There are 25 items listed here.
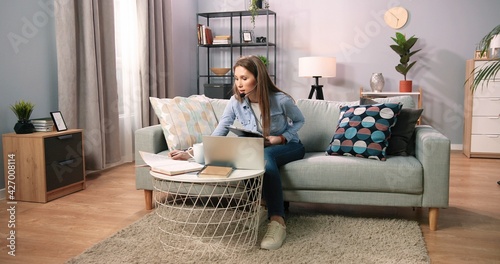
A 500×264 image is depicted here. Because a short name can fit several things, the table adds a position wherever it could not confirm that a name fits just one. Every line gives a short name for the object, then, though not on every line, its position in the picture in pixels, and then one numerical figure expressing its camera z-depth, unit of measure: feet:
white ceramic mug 6.94
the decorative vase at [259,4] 18.05
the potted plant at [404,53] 16.55
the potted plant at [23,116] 9.80
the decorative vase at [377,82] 17.08
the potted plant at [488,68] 8.45
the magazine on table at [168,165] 6.34
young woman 7.41
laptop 6.46
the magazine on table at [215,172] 6.17
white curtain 14.49
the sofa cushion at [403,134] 8.67
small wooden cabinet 9.68
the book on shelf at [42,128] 10.26
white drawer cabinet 15.33
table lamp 16.89
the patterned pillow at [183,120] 9.09
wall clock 17.43
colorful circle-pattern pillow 8.32
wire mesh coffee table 6.43
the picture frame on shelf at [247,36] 18.48
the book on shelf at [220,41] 18.38
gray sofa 7.68
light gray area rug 6.43
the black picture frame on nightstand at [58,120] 10.47
